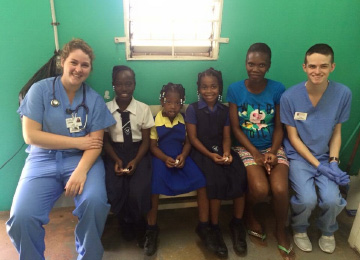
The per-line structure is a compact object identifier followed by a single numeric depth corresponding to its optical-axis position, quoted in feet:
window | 6.39
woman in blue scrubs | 4.59
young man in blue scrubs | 5.60
